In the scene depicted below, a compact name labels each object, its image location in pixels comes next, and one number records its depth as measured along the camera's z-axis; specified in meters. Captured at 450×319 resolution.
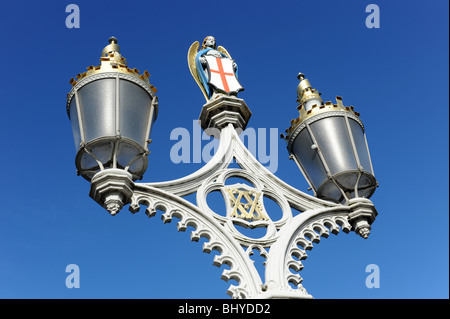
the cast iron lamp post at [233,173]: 8.54
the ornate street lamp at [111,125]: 8.56
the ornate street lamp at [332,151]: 10.17
